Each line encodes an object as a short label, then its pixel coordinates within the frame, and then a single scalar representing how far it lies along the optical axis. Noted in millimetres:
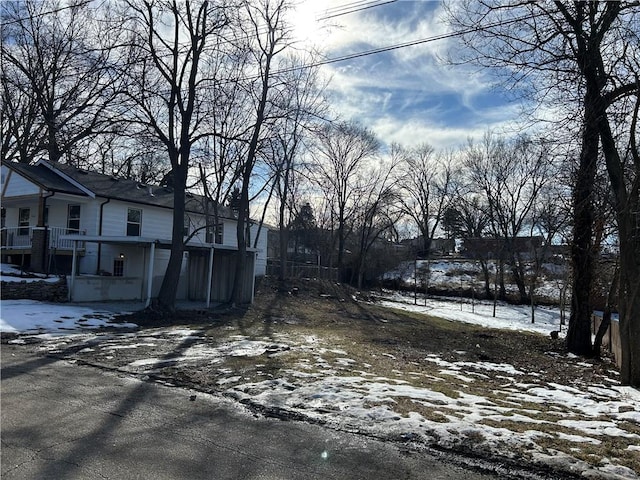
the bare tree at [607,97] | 8109
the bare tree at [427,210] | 58344
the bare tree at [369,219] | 42775
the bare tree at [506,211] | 38625
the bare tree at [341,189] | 41156
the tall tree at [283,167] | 21619
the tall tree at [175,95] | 15414
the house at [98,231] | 20109
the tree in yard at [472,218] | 39972
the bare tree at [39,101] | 26234
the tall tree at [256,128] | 20016
